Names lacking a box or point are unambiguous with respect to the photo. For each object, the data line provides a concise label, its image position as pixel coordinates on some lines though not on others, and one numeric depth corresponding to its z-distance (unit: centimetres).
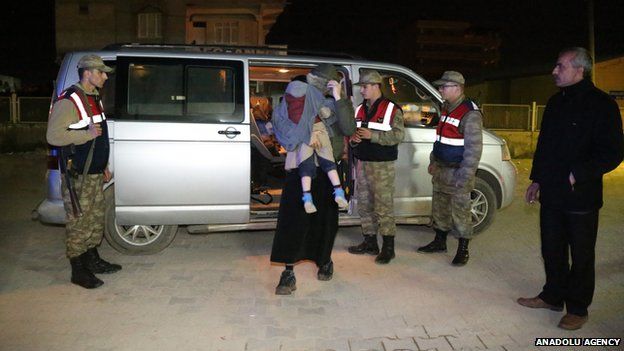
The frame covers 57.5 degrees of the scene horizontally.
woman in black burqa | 469
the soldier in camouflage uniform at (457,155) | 538
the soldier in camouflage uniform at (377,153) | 559
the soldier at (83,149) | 476
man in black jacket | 389
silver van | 539
